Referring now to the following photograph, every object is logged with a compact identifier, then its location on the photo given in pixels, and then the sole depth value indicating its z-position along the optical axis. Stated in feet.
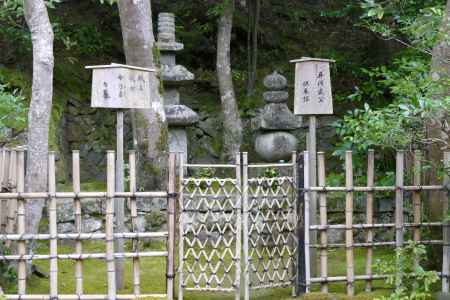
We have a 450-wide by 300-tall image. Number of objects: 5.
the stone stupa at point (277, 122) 34.35
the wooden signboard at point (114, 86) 23.43
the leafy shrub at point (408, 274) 20.85
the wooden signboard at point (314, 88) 24.68
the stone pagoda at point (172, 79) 34.06
